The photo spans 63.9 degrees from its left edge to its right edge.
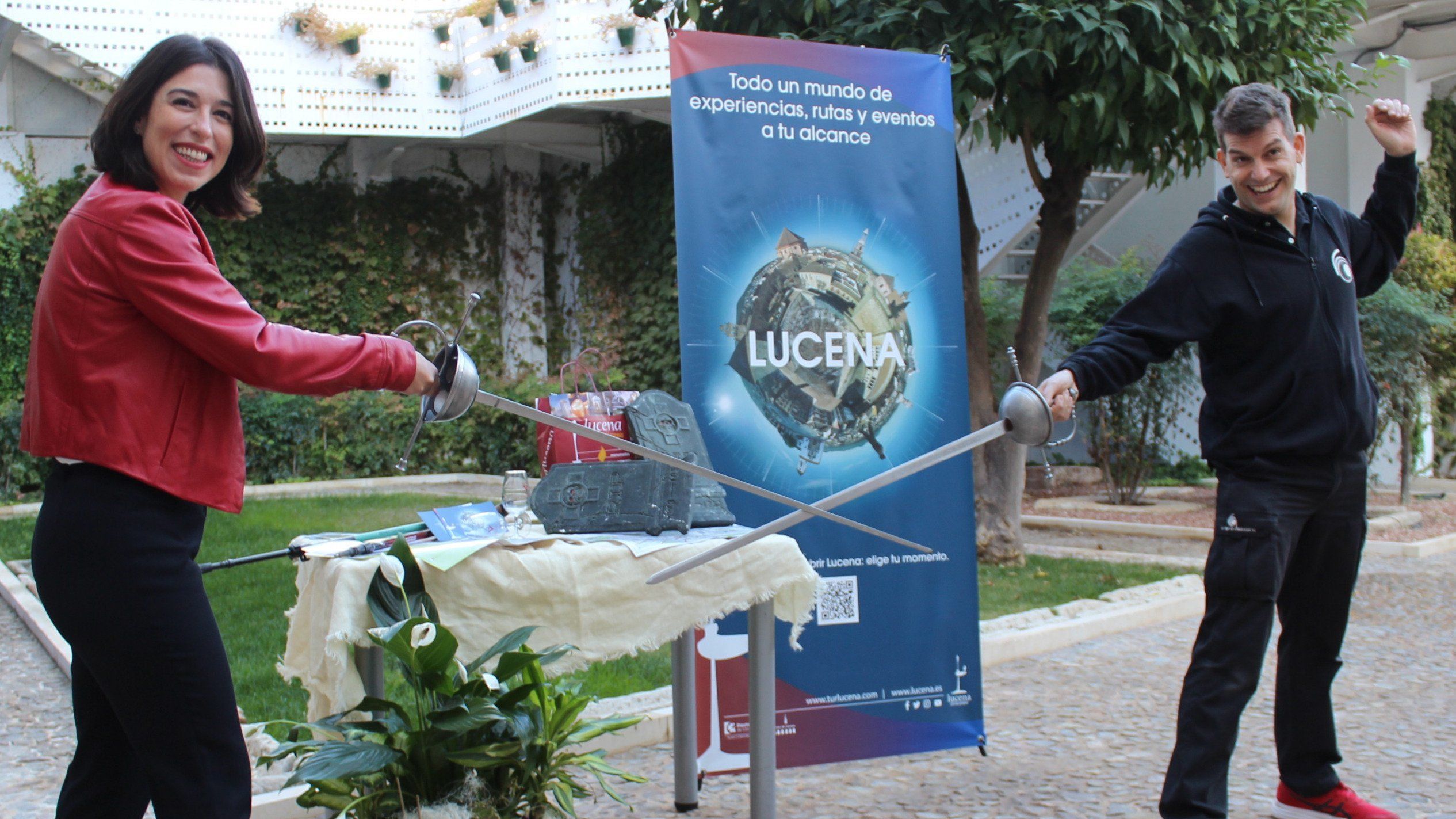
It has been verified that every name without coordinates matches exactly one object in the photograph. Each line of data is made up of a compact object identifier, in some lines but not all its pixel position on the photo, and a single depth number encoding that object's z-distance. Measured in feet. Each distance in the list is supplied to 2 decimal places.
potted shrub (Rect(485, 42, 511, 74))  37.19
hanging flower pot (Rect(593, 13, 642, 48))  33.73
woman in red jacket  5.90
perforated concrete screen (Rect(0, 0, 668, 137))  34.09
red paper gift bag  10.22
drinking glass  10.05
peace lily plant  7.87
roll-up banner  11.21
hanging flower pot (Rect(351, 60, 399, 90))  37.91
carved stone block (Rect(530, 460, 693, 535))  9.27
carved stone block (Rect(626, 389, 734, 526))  9.93
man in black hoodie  9.01
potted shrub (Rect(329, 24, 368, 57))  36.60
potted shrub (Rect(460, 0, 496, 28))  37.76
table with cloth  7.98
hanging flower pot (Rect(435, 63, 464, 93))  39.11
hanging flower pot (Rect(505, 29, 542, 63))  36.04
